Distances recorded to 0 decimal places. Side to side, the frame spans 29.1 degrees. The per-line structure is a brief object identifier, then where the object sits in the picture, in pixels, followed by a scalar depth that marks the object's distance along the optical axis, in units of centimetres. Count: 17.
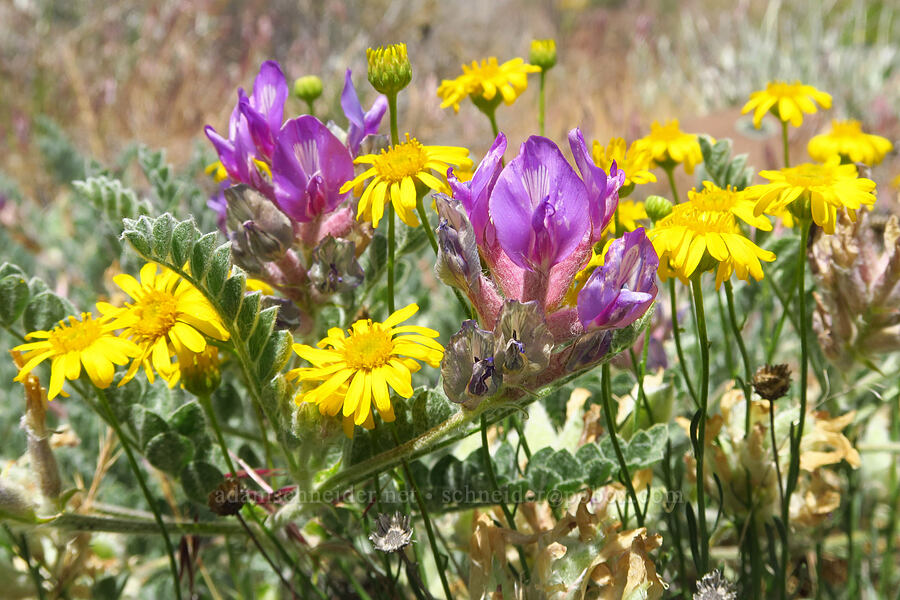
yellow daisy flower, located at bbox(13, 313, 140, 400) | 22
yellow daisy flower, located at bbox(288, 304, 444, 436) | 21
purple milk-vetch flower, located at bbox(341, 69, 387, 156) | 25
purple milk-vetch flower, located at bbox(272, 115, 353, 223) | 24
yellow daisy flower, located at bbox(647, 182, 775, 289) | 22
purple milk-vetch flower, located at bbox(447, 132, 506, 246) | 22
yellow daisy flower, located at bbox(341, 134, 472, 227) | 23
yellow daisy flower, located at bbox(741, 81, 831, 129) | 28
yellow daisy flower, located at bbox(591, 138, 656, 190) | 25
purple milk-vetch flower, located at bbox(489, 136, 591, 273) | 21
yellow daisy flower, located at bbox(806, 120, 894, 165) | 28
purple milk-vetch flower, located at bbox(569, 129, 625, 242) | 21
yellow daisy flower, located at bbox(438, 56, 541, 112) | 27
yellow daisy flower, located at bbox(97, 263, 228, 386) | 22
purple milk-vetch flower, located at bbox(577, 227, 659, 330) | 21
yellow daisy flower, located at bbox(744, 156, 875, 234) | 23
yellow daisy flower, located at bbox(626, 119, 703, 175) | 27
